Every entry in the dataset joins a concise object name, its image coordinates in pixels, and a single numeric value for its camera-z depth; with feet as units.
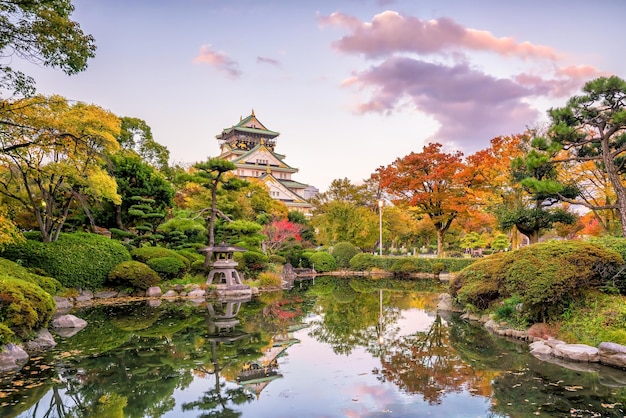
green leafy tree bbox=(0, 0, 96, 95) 20.83
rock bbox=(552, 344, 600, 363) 21.89
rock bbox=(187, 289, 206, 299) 50.34
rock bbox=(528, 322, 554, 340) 26.66
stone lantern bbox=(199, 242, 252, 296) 52.85
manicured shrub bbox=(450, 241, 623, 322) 25.85
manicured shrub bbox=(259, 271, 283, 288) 61.16
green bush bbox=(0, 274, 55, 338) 23.46
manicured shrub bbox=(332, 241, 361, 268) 94.53
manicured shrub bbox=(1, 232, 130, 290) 40.88
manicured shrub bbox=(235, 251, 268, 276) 63.36
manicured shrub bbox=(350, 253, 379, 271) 91.20
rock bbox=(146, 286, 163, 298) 49.52
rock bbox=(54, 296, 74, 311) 39.38
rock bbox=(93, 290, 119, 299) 46.50
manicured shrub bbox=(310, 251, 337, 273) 92.10
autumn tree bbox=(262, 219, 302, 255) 82.53
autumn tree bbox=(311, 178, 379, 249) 95.40
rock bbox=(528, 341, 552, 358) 23.62
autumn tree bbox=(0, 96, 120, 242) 35.58
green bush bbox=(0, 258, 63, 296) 31.51
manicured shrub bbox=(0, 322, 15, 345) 21.86
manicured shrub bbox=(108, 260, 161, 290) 47.09
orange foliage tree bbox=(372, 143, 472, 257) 76.33
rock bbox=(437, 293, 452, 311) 42.07
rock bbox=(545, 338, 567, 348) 24.23
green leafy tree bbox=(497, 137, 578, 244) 39.24
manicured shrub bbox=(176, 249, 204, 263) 59.31
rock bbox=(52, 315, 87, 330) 31.65
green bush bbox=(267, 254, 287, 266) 79.61
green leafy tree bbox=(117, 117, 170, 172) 78.59
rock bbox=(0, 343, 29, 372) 21.06
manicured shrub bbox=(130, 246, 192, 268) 51.98
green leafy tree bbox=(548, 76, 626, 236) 37.04
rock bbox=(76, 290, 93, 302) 44.25
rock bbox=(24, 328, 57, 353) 24.83
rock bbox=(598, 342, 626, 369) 20.71
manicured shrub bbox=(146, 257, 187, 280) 51.67
